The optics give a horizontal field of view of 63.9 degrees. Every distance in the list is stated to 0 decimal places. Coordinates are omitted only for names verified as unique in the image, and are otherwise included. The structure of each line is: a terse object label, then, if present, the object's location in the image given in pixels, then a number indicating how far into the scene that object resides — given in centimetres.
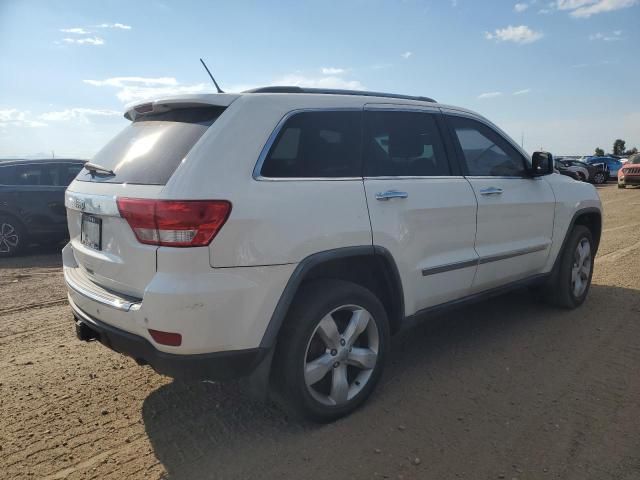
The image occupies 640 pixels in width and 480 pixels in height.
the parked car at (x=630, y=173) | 2133
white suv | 243
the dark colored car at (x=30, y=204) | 832
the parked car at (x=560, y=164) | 2336
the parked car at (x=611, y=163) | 2983
